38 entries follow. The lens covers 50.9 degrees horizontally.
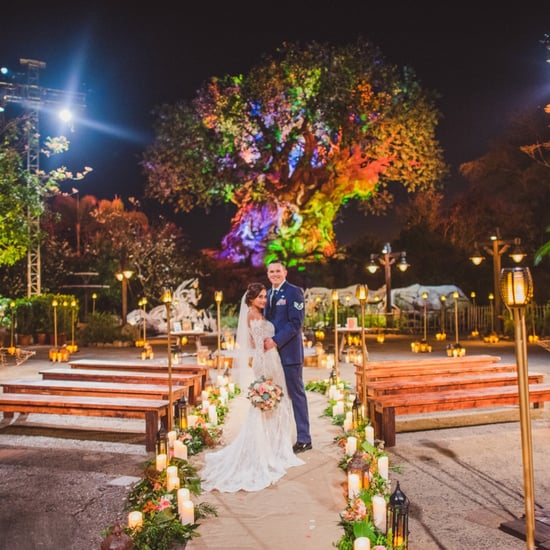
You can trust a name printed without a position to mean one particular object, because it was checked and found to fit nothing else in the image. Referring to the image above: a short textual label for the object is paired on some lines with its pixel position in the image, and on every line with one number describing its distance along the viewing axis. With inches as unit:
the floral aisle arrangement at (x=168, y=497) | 149.3
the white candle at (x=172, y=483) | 180.2
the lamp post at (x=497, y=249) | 728.3
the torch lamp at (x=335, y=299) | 343.4
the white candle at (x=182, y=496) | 161.6
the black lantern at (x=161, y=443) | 204.8
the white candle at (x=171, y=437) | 218.3
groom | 227.0
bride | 197.9
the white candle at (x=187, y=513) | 157.4
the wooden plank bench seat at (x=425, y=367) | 326.6
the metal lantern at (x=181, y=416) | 258.1
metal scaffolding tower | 786.2
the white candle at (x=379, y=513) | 153.6
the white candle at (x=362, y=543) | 130.3
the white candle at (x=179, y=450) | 214.5
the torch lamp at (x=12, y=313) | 706.2
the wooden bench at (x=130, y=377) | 327.3
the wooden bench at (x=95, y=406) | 255.8
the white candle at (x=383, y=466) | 194.1
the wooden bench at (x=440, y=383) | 289.3
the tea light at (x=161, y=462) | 196.1
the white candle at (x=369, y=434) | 233.1
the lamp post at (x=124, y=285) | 695.7
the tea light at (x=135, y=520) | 150.2
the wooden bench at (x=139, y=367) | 365.7
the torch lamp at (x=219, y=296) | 368.5
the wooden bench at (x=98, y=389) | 292.4
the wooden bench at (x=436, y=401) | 257.3
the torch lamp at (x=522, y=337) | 128.1
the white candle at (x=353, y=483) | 169.8
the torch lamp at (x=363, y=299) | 250.7
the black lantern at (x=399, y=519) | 135.6
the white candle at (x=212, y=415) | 276.1
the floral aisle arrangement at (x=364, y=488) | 140.6
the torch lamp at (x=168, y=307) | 242.1
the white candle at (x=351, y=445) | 214.7
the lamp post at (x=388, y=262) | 855.4
